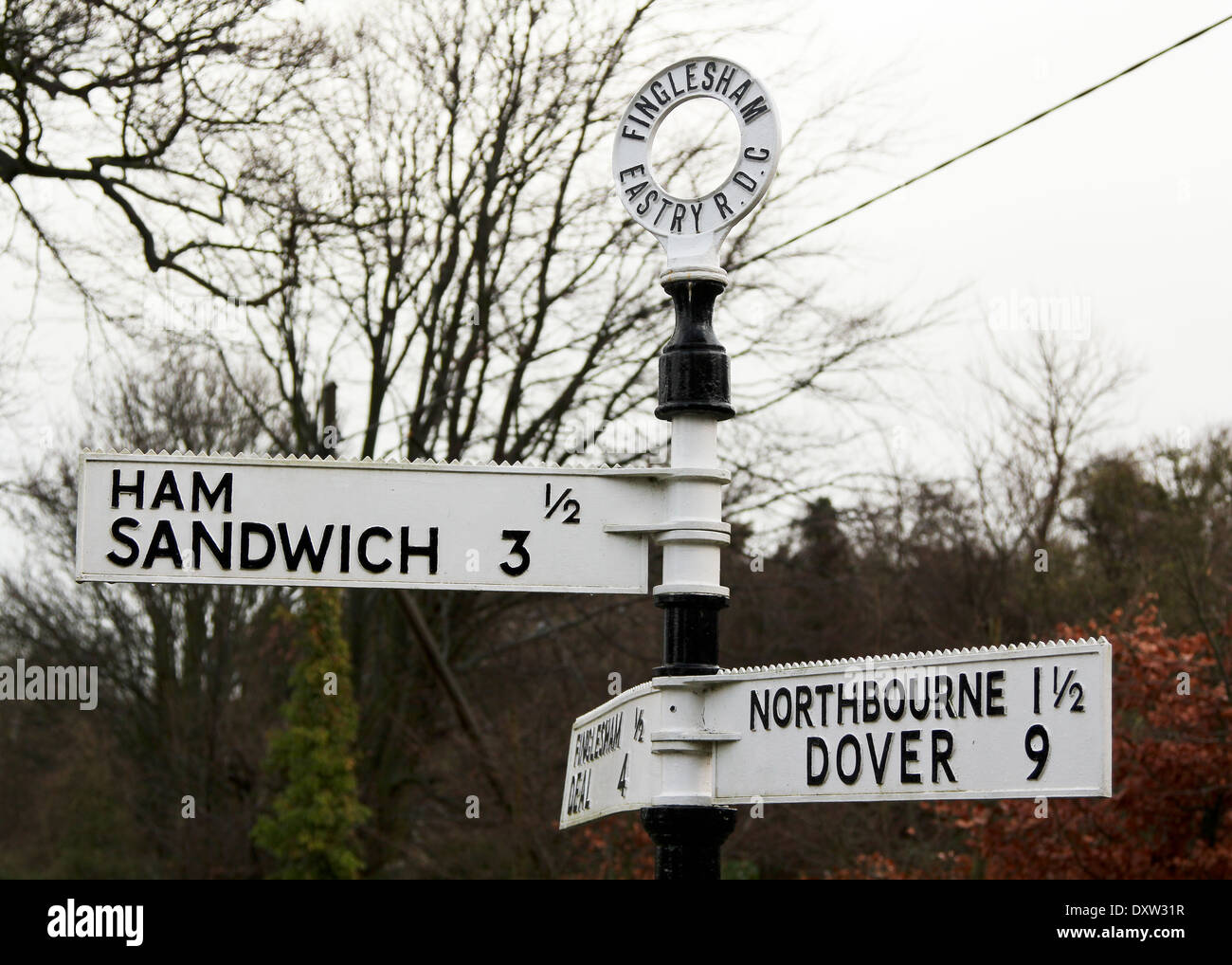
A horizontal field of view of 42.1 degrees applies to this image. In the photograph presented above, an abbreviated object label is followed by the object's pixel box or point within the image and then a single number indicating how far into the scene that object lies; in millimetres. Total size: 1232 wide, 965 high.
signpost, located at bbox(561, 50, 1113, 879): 2883
